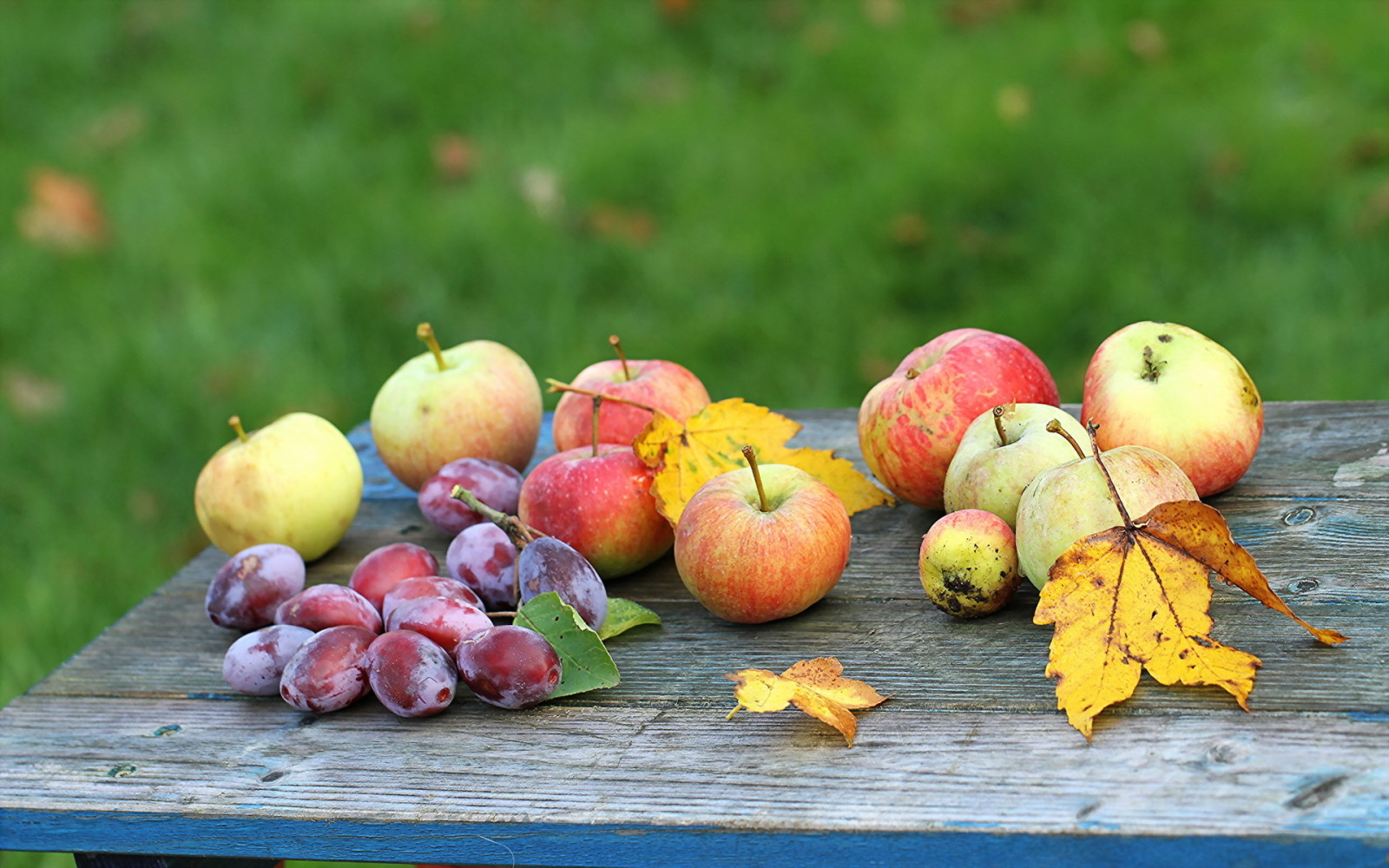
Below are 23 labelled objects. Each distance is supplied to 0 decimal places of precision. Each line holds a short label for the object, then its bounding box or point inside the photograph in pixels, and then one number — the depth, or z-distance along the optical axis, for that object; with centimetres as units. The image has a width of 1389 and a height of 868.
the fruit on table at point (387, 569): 160
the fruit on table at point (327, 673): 153
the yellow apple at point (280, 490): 167
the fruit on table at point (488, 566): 159
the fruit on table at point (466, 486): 166
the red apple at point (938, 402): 162
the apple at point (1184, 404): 160
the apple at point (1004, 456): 157
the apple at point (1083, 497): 152
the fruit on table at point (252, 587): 161
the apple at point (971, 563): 154
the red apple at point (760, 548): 155
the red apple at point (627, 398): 168
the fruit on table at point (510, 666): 152
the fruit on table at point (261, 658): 155
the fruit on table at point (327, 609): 157
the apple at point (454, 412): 172
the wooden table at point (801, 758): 144
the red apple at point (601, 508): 161
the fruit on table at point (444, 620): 154
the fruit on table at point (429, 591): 157
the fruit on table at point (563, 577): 156
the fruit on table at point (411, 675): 152
